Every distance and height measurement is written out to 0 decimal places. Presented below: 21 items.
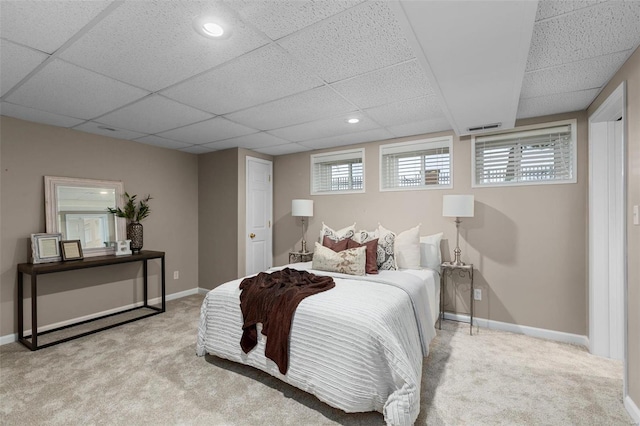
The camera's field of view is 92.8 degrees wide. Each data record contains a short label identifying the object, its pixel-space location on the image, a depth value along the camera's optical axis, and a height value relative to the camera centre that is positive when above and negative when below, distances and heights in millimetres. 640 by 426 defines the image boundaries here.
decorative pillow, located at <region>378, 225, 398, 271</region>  3427 -474
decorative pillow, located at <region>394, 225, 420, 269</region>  3525 -453
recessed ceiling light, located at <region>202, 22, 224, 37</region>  1670 +1029
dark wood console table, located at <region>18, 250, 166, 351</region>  2947 -571
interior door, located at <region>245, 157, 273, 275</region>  4777 -44
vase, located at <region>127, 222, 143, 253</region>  4043 -288
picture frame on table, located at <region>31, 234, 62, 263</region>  3225 -365
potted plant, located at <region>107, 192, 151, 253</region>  4035 -34
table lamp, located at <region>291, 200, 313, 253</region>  4496 +60
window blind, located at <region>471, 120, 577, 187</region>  3219 +610
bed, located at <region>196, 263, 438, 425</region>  1875 -932
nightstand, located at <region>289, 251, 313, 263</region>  4535 -678
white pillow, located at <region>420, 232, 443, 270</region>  3598 -488
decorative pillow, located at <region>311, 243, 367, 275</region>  3193 -529
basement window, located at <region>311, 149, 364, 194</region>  4508 +619
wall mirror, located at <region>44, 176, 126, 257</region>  3477 +23
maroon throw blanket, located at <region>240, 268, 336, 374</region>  2217 -727
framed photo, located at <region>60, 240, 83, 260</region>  3391 -402
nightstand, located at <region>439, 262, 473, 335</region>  3422 -754
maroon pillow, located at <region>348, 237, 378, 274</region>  3281 -462
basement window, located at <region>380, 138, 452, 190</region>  3857 +622
